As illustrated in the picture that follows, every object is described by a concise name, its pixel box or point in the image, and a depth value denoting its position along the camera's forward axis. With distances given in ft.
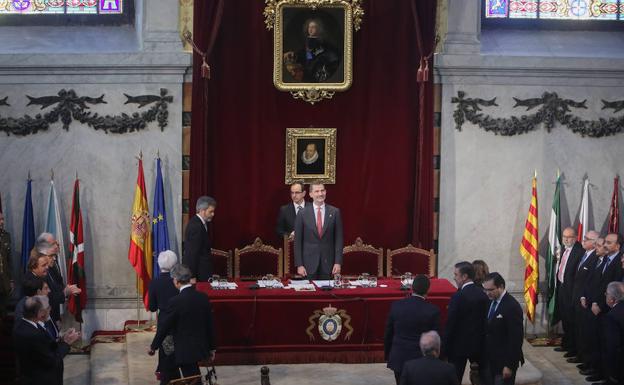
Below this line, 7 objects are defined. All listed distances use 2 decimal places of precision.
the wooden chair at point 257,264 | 44.93
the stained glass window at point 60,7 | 46.16
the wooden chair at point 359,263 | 45.42
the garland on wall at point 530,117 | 45.91
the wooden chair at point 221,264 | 43.62
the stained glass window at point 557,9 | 47.91
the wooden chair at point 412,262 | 44.52
